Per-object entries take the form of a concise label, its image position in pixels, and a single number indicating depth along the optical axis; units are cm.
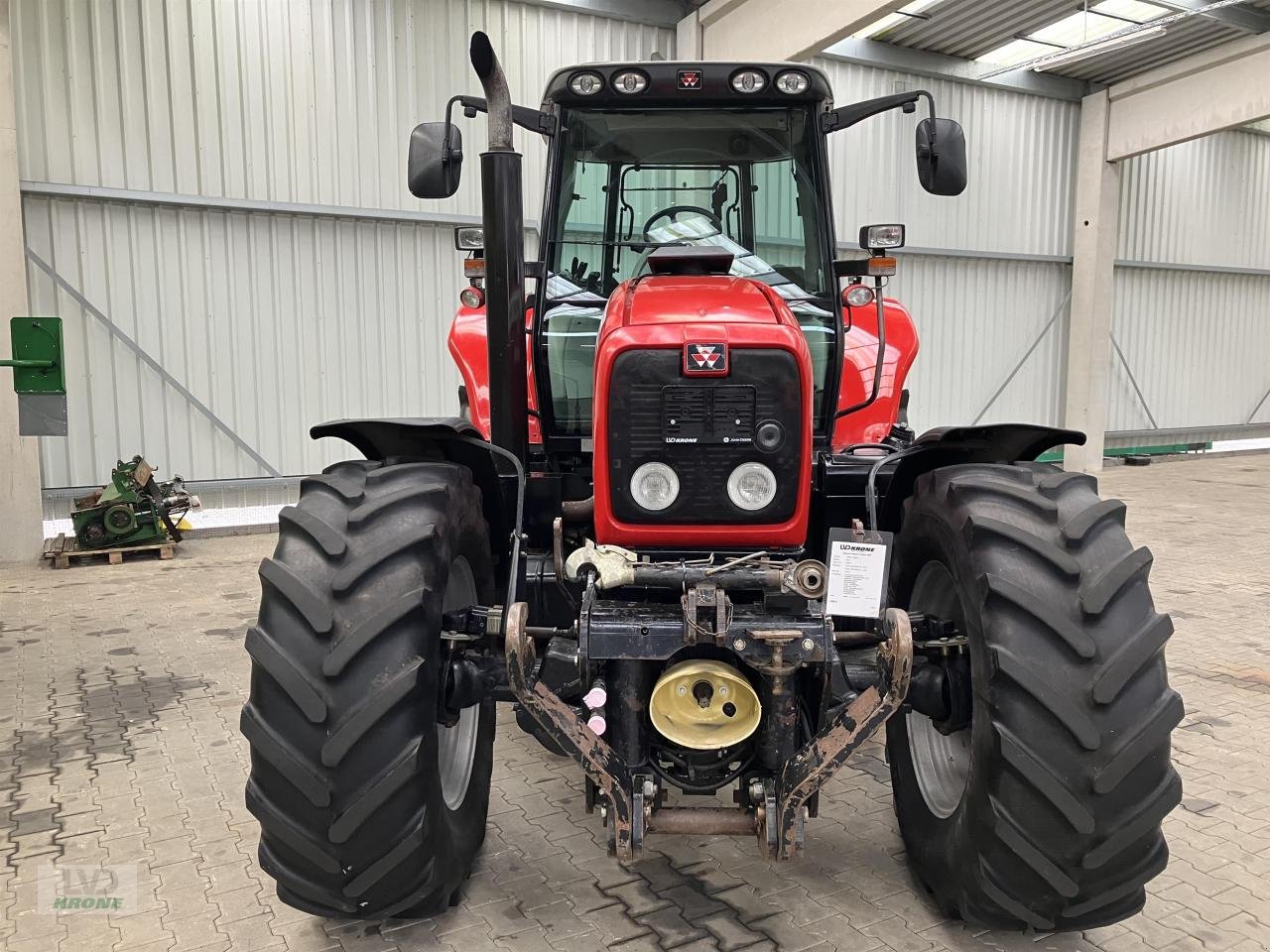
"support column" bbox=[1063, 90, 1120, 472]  1271
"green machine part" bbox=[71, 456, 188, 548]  727
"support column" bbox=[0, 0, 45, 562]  710
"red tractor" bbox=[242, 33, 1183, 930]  221
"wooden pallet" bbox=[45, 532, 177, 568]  712
